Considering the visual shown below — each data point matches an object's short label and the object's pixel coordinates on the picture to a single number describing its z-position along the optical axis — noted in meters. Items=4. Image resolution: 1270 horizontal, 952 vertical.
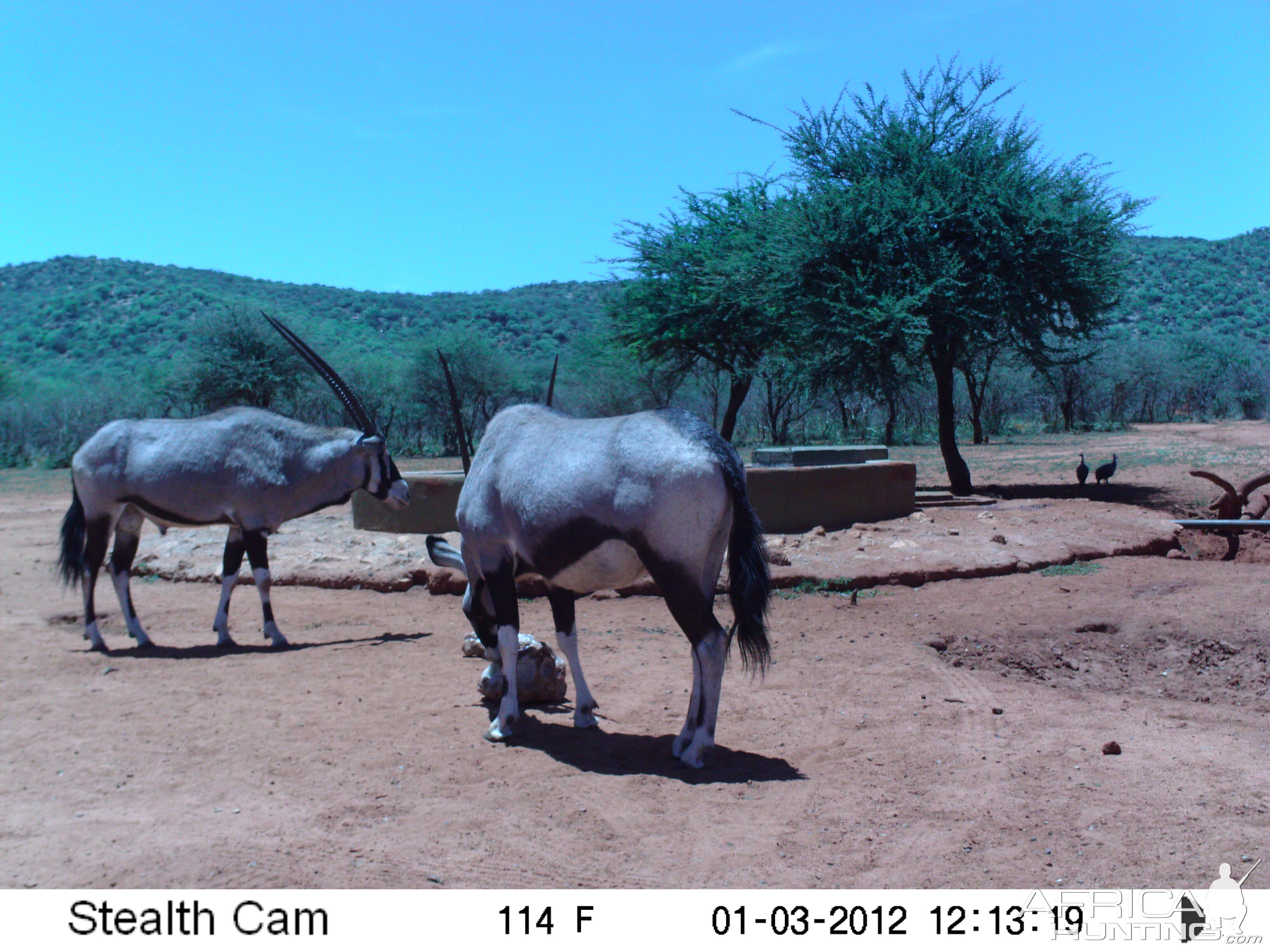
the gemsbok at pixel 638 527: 4.82
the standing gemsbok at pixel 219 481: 8.27
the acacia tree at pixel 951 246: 16.69
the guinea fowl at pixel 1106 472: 17.28
